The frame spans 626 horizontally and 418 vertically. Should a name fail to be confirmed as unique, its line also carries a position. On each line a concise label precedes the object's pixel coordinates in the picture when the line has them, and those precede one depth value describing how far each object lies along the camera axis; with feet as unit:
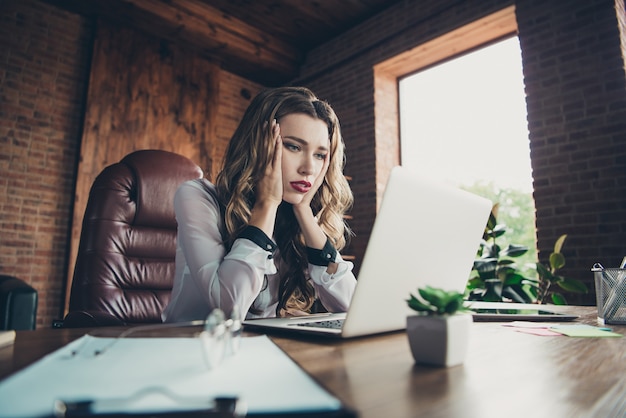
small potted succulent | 1.63
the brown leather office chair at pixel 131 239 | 4.79
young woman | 3.51
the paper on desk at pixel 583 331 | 2.36
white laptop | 1.97
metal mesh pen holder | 2.96
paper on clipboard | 0.95
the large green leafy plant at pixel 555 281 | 9.01
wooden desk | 1.13
